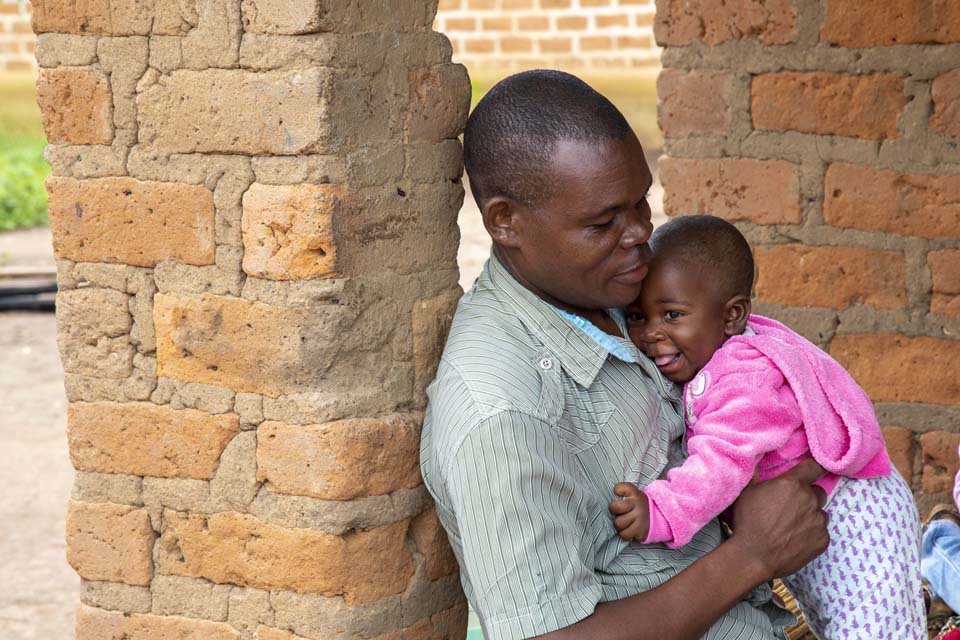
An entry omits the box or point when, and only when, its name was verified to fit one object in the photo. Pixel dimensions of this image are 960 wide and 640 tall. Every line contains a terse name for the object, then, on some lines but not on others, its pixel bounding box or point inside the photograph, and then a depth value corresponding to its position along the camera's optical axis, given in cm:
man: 212
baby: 255
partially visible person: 326
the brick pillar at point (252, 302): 234
